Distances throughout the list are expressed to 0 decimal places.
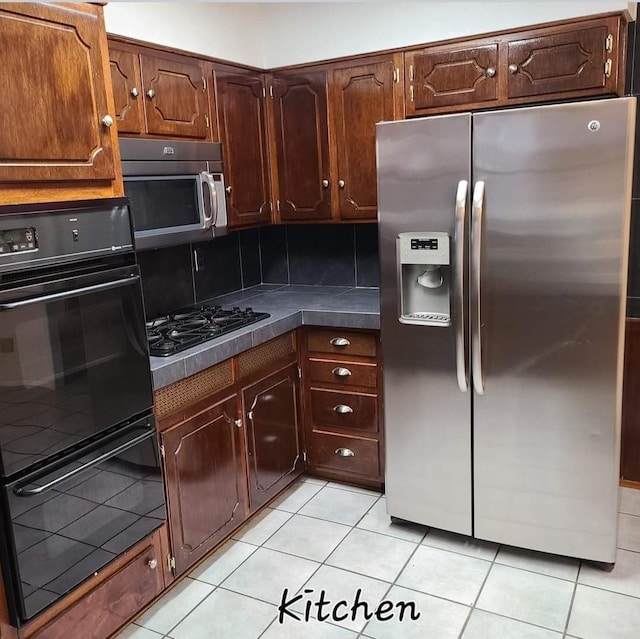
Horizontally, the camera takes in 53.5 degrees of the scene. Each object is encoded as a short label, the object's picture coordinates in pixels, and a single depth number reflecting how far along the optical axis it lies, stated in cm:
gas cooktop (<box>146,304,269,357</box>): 249
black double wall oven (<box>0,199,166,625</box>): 173
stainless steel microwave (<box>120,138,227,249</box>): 250
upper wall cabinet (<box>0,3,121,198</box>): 172
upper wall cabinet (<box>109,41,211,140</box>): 248
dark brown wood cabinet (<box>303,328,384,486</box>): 304
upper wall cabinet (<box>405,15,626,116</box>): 261
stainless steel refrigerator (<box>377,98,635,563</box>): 223
